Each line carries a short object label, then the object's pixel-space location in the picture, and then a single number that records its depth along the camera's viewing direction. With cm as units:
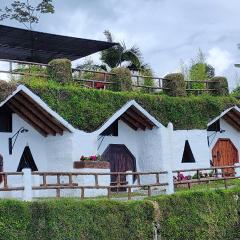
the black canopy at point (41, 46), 2419
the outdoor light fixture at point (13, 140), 2133
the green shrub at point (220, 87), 2850
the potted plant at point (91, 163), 2134
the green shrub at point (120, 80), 2469
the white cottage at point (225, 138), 2809
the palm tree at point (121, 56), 3438
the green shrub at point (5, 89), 1970
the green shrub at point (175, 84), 2675
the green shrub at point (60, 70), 2230
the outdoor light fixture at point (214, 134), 2794
